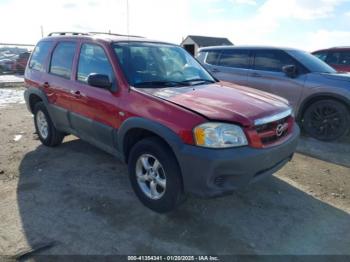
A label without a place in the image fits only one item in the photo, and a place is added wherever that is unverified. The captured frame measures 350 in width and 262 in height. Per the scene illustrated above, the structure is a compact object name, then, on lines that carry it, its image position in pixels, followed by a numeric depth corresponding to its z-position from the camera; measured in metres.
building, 29.70
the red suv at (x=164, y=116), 2.85
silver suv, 5.83
